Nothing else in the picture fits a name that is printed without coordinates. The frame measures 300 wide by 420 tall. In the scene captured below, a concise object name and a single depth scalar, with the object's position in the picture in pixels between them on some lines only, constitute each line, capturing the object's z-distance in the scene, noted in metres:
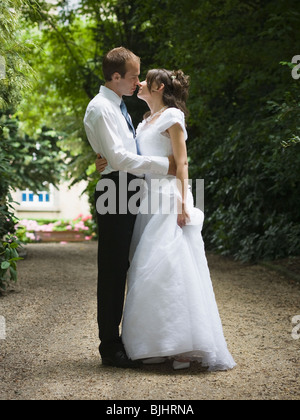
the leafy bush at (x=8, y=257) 7.25
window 24.16
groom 4.16
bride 4.13
